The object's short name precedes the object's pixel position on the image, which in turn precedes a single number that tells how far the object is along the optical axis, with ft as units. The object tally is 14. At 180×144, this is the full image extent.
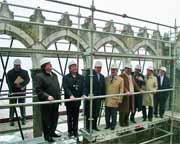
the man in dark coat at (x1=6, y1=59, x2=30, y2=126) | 11.14
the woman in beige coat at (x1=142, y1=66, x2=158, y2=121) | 11.66
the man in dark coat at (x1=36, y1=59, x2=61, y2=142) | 7.67
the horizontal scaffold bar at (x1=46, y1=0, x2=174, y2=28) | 7.59
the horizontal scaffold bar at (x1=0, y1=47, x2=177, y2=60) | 8.34
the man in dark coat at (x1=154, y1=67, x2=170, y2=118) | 12.35
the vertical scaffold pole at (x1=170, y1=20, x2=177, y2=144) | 11.67
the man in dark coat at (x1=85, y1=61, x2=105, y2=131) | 9.27
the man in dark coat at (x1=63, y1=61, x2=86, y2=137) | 8.41
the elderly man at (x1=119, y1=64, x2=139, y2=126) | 10.32
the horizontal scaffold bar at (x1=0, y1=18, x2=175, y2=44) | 6.87
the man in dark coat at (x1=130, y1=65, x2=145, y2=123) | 11.30
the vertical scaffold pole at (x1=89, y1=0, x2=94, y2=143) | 8.14
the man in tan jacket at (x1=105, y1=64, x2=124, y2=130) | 9.71
